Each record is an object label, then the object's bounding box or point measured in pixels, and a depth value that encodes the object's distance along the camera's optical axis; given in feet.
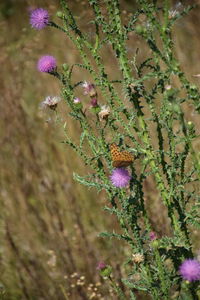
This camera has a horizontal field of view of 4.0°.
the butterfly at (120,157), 10.45
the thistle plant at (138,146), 10.39
